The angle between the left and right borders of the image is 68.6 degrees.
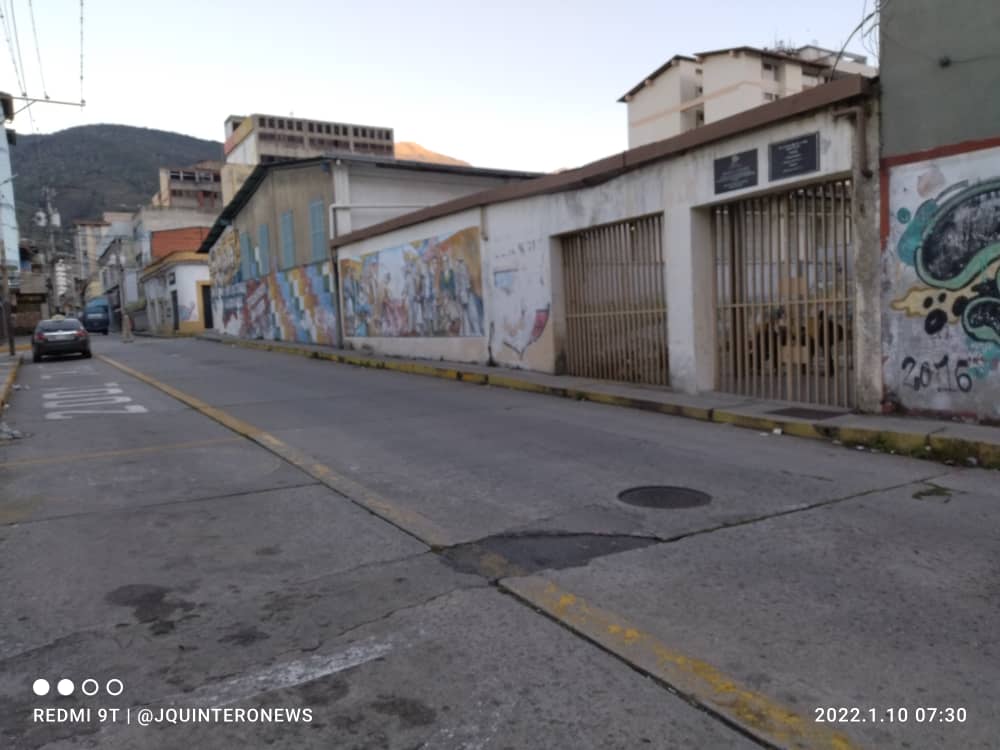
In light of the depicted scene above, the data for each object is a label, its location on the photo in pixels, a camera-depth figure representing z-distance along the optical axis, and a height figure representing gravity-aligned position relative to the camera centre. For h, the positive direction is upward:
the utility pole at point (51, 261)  56.64 +6.07
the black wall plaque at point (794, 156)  8.30 +1.64
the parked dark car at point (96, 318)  54.75 +1.31
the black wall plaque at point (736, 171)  9.10 +1.65
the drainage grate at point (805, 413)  8.12 -1.30
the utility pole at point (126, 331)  37.33 +0.15
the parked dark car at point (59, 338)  23.00 -0.02
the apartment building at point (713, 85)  45.84 +14.20
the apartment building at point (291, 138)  93.00 +25.63
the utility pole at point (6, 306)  24.86 +1.32
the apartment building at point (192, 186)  86.50 +17.33
